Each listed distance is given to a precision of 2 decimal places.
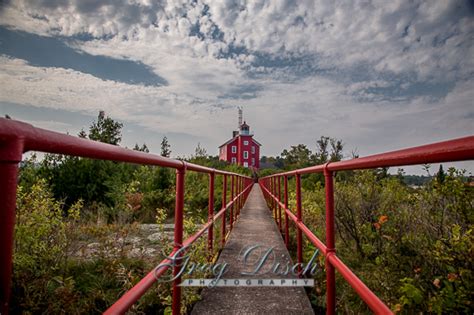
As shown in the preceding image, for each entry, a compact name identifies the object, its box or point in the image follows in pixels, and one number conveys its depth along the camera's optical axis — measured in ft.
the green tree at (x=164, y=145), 130.21
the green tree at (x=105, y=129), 64.49
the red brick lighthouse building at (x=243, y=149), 161.58
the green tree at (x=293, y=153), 128.90
